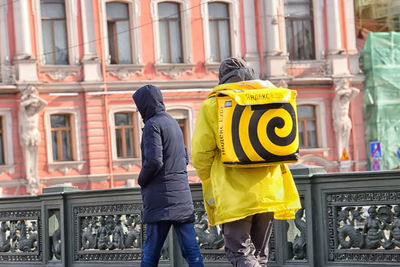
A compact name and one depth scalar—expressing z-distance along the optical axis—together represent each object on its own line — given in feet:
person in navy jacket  35.41
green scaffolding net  171.30
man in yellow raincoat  30.53
